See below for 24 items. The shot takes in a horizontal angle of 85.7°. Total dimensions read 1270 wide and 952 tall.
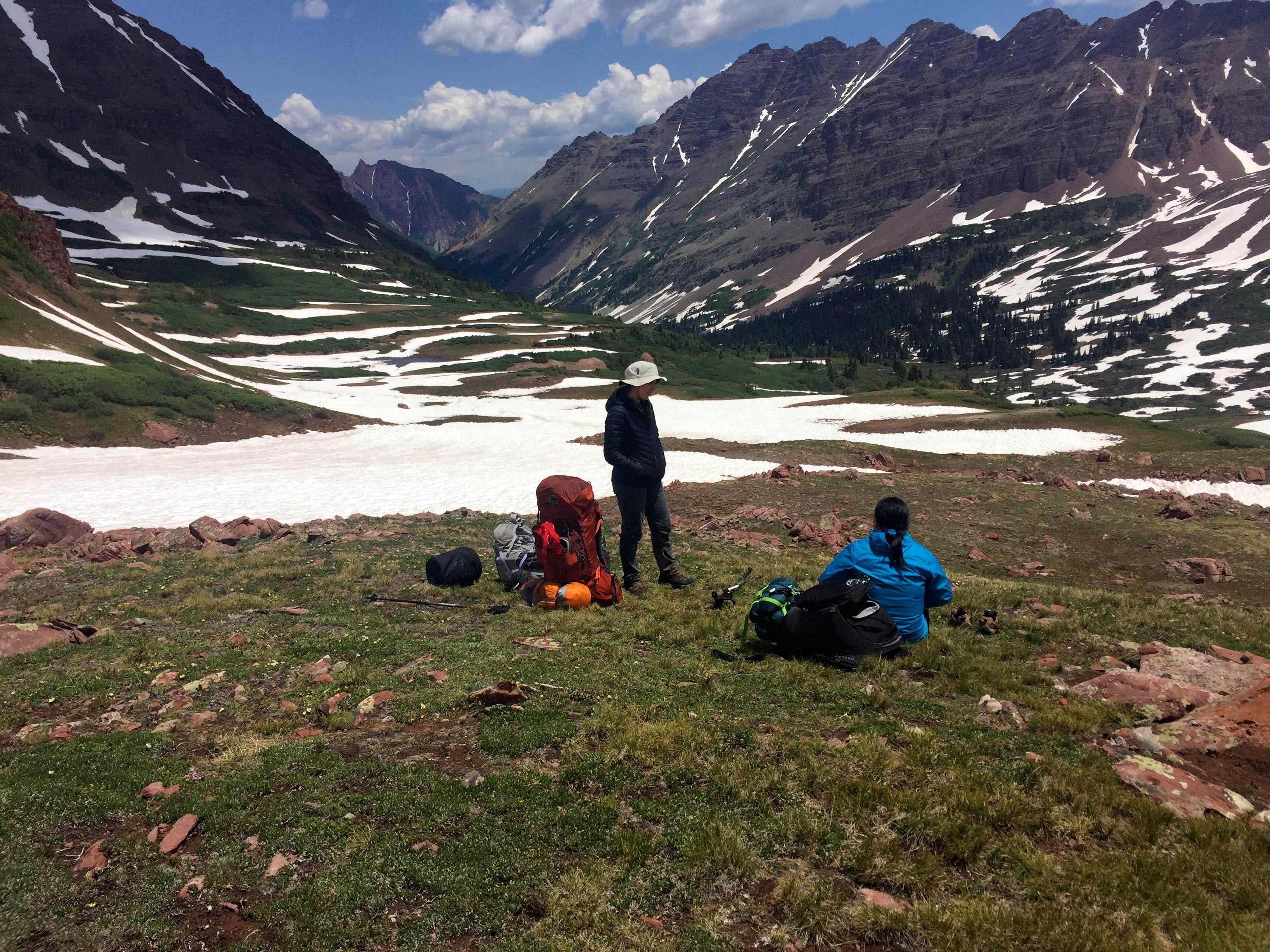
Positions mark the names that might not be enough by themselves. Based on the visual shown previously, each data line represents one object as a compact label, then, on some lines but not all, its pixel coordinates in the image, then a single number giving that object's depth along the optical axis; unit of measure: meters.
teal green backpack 10.21
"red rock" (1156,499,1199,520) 23.30
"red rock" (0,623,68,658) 10.12
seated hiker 9.81
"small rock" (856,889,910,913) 5.16
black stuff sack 14.30
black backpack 9.63
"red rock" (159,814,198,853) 5.91
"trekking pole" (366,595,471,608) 13.23
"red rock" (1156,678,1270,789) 6.59
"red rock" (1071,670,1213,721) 7.91
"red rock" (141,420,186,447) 34.19
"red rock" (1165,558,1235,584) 17.31
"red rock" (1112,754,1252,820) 6.09
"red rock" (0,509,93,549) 16.61
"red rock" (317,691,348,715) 8.48
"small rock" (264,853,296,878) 5.70
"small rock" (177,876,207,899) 5.40
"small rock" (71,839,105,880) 5.60
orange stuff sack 12.70
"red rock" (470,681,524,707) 8.51
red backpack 12.66
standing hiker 12.69
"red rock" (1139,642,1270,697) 8.83
